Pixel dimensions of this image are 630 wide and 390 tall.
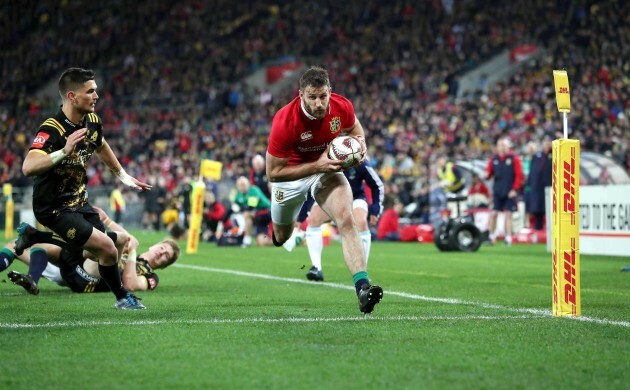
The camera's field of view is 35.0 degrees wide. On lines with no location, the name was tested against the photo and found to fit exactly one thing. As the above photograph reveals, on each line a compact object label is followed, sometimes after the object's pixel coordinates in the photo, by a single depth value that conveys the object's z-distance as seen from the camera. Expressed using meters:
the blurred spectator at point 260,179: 22.67
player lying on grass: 9.88
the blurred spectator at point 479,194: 25.36
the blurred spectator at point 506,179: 21.80
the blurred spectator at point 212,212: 25.36
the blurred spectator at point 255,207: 22.41
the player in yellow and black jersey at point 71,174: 8.01
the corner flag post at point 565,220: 7.39
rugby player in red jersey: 7.82
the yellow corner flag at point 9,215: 29.11
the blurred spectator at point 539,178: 21.42
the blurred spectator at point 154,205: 36.21
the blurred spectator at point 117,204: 34.47
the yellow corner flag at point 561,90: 7.55
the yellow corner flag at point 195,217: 18.88
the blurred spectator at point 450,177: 24.65
